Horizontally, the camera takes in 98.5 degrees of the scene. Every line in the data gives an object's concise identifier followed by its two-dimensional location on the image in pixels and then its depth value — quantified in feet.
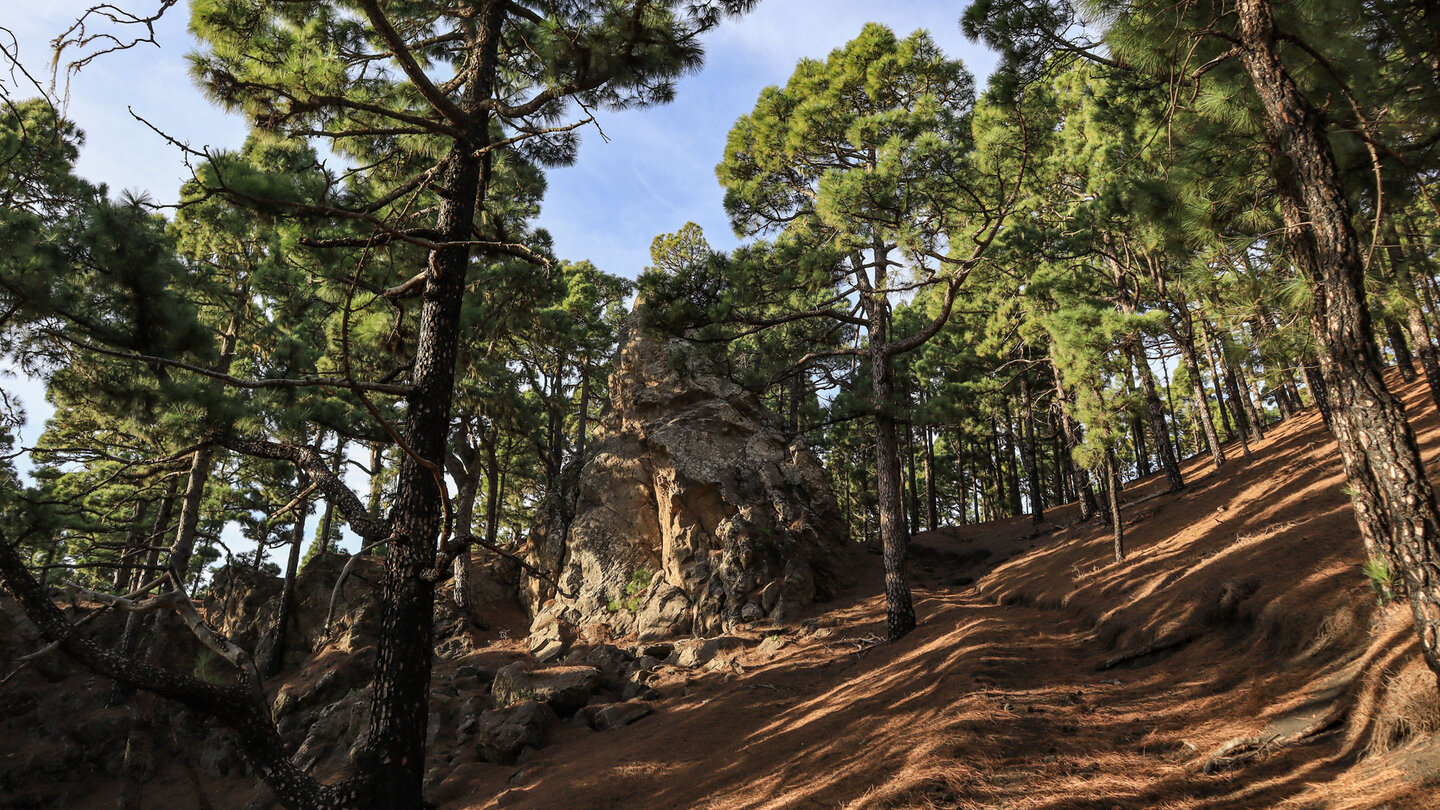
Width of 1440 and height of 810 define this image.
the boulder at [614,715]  31.71
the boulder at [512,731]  29.61
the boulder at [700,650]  39.19
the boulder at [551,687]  33.30
